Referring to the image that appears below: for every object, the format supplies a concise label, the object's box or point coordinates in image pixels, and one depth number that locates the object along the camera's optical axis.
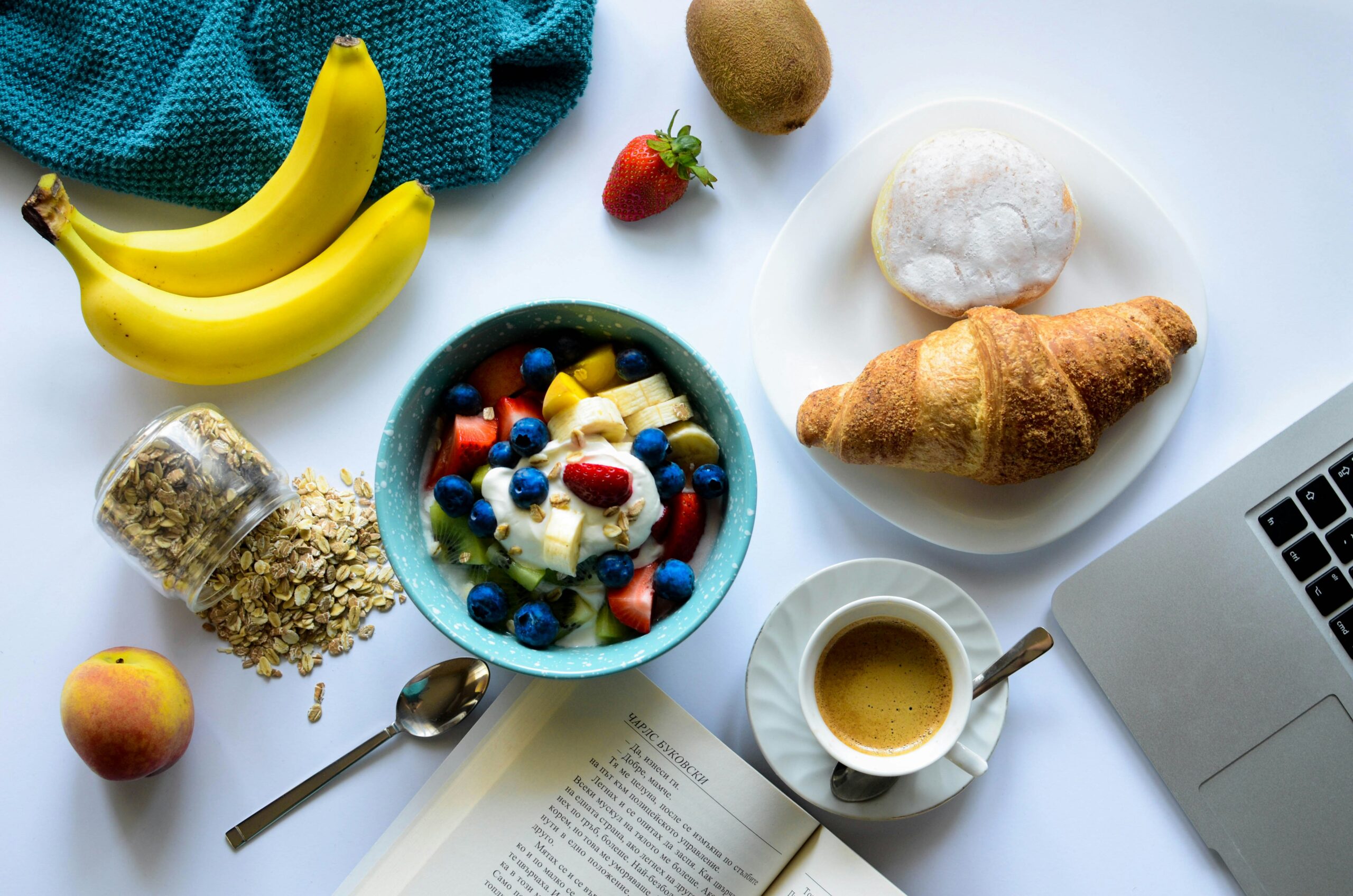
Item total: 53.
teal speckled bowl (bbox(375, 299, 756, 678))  0.69
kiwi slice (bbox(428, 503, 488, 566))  0.72
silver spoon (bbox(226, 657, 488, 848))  0.77
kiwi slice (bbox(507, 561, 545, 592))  0.71
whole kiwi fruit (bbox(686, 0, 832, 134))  0.76
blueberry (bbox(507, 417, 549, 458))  0.70
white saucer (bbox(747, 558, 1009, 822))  0.75
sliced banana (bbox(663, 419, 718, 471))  0.72
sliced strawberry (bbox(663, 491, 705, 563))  0.72
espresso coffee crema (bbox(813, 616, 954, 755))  0.74
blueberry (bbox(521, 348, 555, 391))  0.72
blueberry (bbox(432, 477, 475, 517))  0.71
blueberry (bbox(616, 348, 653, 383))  0.72
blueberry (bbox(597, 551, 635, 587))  0.70
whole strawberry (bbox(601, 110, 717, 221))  0.78
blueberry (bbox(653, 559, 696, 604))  0.71
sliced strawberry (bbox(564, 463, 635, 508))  0.69
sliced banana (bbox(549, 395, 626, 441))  0.71
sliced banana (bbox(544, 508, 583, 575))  0.69
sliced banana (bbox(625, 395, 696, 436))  0.72
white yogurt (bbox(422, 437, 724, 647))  0.72
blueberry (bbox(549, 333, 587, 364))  0.73
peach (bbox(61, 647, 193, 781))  0.73
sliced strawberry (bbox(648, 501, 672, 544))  0.72
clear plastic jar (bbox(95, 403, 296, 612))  0.75
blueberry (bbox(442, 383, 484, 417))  0.72
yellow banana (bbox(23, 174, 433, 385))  0.74
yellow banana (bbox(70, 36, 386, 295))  0.75
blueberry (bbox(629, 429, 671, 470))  0.71
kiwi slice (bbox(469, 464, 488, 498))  0.72
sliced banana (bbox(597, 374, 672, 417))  0.72
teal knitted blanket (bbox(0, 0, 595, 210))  0.77
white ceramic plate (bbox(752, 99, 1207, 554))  0.77
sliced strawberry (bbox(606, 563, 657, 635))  0.71
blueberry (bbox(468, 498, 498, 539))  0.70
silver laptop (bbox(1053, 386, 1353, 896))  0.77
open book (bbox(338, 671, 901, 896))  0.75
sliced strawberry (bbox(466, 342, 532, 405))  0.73
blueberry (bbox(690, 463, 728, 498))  0.72
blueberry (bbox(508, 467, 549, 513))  0.69
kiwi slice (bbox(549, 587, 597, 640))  0.72
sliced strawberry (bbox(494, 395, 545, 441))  0.72
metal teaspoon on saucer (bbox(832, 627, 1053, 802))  0.74
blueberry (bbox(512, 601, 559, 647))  0.70
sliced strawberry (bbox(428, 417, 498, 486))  0.72
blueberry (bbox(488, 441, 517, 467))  0.71
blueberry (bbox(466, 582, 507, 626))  0.71
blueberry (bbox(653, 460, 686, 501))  0.71
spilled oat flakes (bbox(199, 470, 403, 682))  0.77
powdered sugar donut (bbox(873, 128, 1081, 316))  0.75
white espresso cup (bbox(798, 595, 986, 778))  0.72
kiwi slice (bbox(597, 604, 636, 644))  0.72
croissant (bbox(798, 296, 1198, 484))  0.73
